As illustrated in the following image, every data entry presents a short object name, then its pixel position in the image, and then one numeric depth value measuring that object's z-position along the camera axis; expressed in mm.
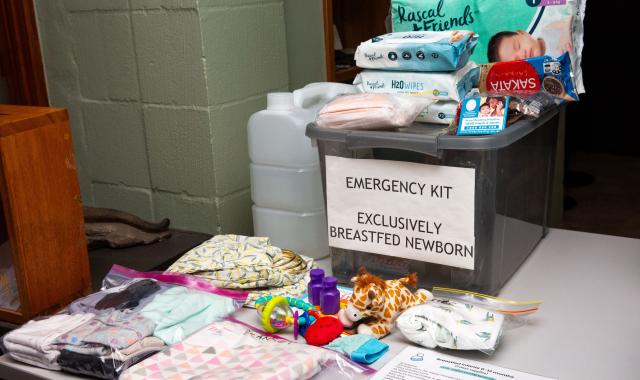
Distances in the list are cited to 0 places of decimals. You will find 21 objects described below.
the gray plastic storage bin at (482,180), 1189
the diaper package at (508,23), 1450
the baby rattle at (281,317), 1200
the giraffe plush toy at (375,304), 1167
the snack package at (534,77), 1329
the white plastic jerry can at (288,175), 1539
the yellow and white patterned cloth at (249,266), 1359
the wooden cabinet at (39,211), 1262
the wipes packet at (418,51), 1289
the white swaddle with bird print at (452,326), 1100
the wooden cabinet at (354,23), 1964
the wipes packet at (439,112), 1311
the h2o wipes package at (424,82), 1311
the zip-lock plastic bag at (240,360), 1033
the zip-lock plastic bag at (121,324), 1112
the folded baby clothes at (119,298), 1269
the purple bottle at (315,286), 1285
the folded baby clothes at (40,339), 1144
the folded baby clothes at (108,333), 1115
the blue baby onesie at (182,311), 1188
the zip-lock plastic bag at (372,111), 1244
